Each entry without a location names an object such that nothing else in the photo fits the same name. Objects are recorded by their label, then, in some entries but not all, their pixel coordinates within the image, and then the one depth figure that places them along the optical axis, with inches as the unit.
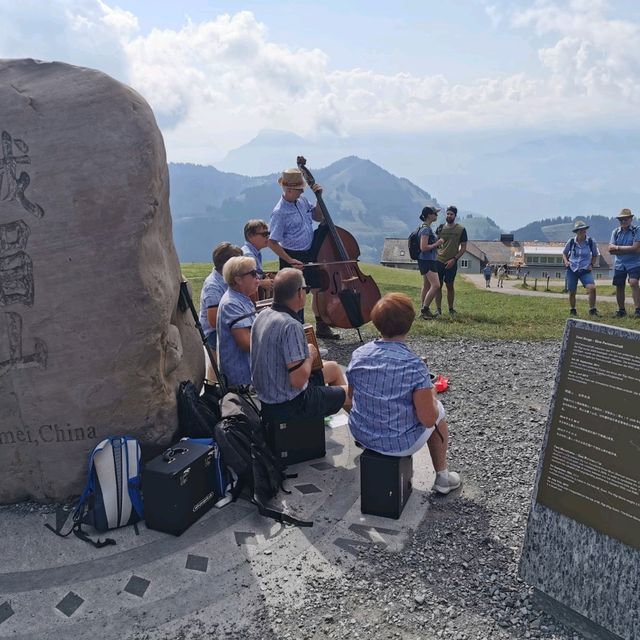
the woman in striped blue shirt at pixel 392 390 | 178.2
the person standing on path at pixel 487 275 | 1657.2
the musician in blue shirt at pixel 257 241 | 297.9
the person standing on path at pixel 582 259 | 459.8
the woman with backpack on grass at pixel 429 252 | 438.6
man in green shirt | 470.0
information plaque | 125.7
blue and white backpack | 185.8
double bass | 356.5
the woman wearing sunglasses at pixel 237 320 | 230.2
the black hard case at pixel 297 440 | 217.9
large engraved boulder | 192.1
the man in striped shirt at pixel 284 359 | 200.1
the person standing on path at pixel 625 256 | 453.1
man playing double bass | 351.4
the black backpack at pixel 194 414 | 213.2
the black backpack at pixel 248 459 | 197.6
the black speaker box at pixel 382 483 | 184.4
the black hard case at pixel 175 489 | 180.7
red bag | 304.2
